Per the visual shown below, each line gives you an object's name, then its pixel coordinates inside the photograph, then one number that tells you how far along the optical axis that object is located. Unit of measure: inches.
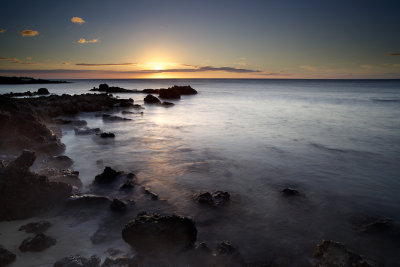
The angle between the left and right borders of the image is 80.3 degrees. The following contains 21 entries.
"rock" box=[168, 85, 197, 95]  2233.6
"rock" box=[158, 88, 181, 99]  1812.3
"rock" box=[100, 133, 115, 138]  523.9
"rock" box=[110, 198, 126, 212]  220.8
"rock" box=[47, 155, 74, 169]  326.0
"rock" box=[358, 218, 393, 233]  203.2
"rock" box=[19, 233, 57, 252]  160.9
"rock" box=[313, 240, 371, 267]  147.9
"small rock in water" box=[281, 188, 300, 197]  267.7
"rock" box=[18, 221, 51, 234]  180.5
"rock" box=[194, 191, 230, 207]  242.0
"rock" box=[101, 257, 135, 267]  152.6
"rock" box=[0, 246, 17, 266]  145.8
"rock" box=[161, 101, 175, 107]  1311.3
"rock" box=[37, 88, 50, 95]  1899.6
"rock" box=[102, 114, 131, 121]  784.8
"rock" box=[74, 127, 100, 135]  553.0
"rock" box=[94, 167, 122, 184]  284.0
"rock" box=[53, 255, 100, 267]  148.1
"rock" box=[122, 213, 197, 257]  165.0
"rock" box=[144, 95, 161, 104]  1417.1
